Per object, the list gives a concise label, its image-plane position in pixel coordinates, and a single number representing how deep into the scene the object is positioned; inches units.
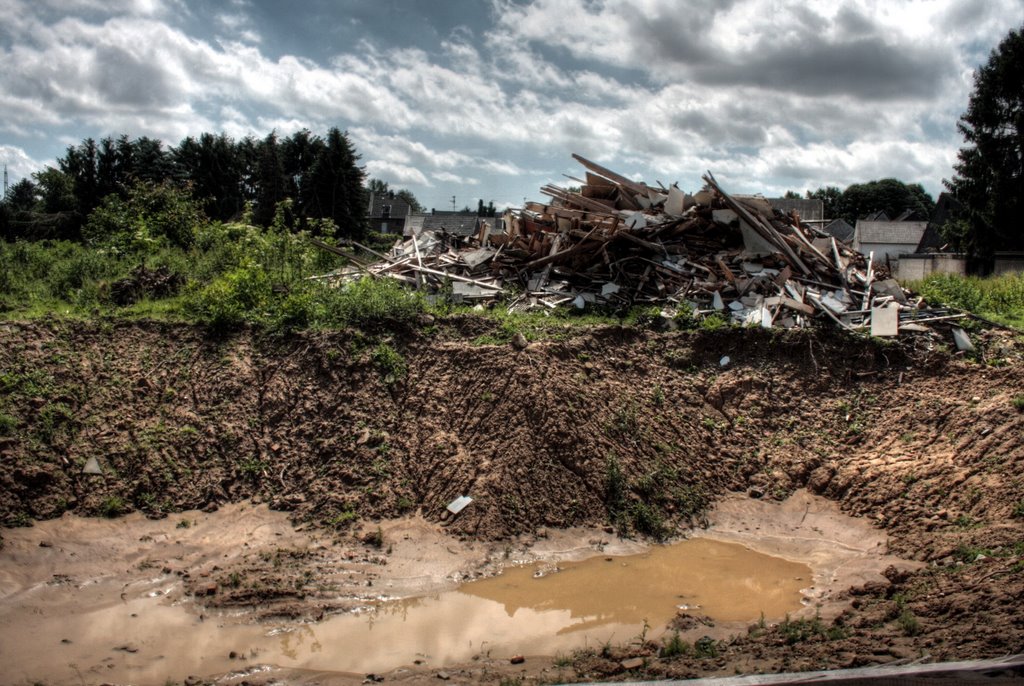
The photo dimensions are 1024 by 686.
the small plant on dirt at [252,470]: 368.5
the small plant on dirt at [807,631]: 229.6
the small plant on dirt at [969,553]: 292.0
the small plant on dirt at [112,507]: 337.7
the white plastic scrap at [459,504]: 353.1
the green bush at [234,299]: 430.9
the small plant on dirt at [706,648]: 225.6
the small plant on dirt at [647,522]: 360.8
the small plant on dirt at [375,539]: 336.5
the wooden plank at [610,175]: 610.7
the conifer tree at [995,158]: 1058.7
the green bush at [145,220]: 563.2
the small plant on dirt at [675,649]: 231.5
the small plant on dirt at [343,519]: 346.6
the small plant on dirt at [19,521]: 323.3
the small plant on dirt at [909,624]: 226.1
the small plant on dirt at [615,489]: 369.1
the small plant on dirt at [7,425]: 348.5
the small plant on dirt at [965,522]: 327.9
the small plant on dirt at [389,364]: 412.9
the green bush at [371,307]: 438.9
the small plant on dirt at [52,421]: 354.6
